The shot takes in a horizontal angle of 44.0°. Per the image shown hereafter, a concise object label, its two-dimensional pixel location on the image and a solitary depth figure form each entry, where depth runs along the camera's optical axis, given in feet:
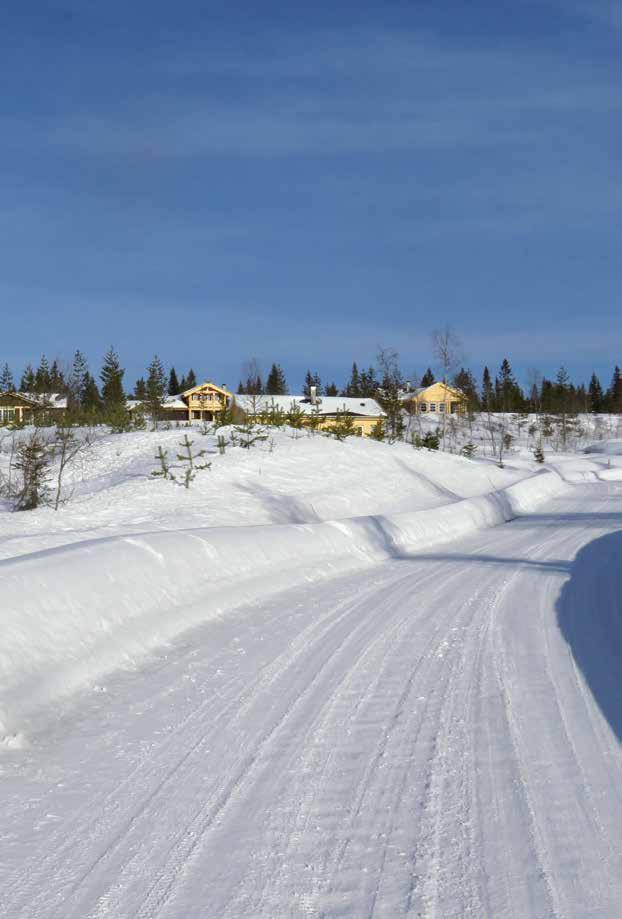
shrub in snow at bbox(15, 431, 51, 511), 53.67
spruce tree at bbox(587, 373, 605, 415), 426.92
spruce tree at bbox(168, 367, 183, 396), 454.72
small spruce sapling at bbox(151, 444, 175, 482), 62.44
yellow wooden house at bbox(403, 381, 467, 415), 315.78
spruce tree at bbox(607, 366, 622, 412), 379.02
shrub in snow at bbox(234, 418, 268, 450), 76.74
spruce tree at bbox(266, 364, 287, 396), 408.05
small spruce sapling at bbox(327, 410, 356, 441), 90.85
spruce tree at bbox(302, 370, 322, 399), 449.35
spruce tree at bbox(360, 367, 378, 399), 346.70
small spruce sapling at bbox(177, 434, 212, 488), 62.75
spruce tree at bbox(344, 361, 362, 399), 373.44
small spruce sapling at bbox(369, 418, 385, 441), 102.53
